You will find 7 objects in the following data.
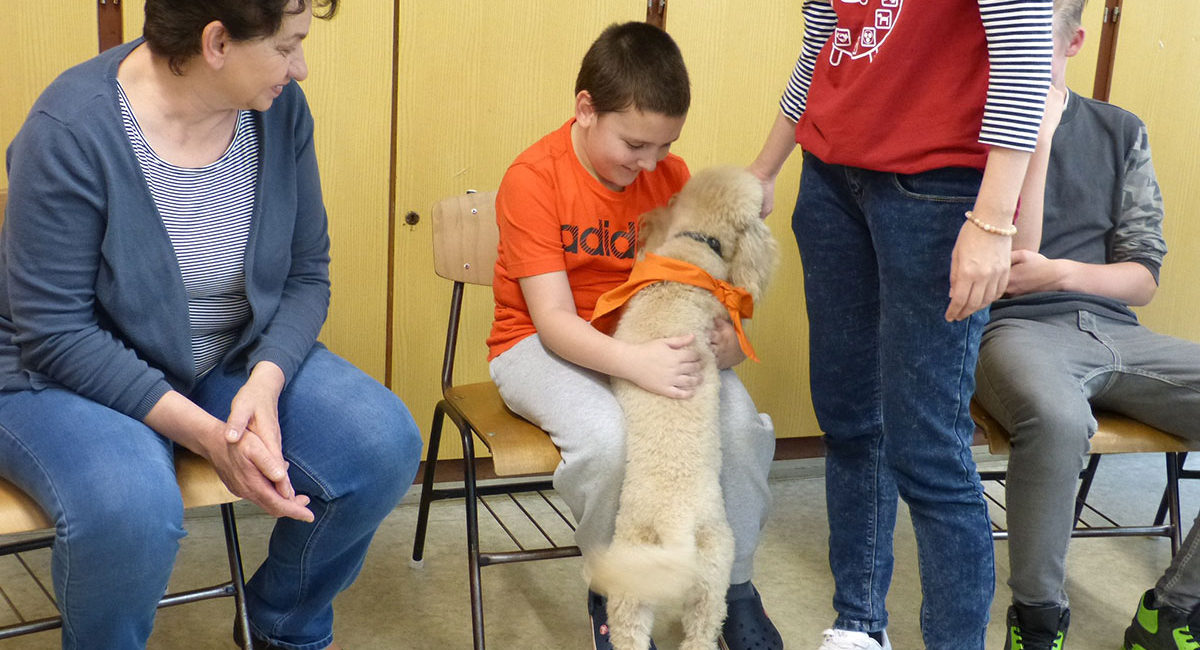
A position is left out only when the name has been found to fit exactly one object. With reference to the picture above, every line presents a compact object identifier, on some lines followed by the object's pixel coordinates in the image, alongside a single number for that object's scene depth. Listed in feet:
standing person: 4.71
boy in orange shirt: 5.93
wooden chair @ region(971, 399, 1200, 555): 6.77
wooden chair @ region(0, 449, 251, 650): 4.87
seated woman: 4.87
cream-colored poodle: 5.48
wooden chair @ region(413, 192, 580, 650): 6.07
